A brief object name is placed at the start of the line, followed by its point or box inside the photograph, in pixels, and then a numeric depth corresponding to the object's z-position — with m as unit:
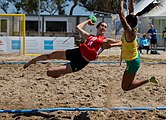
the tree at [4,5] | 62.38
